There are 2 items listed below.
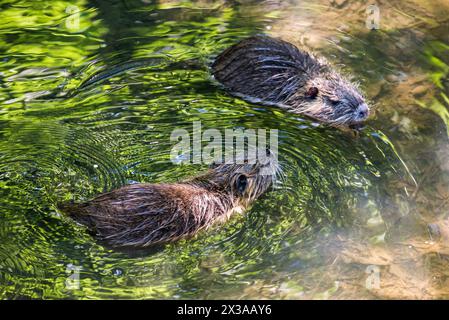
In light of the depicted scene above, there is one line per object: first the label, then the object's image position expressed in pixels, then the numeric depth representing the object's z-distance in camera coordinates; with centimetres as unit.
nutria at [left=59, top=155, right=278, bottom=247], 448
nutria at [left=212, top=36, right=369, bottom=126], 638
